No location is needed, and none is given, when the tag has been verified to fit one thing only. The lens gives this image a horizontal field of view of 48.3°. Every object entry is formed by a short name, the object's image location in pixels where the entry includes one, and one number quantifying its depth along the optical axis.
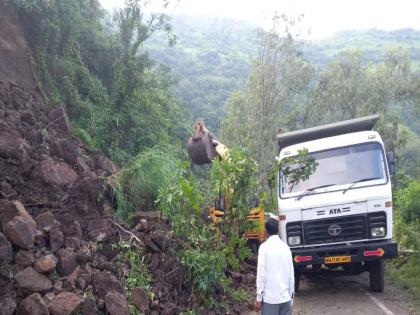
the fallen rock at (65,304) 5.26
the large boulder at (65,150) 8.35
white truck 7.58
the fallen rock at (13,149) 7.22
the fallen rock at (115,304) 5.73
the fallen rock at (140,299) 6.17
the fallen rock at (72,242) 6.46
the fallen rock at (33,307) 5.08
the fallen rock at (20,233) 5.79
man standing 5.07
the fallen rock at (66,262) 6.00
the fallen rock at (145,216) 8.30
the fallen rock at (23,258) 5.68
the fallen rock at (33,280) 5.45
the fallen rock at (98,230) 7.09
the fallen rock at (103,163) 9.47
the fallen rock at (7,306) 5.02
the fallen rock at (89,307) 5.46
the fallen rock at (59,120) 9.41
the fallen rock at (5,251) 5.50
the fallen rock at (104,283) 6.01
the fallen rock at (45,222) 6.40
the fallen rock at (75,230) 6.79
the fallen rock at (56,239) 6.23
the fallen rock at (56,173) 7.56
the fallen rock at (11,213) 5.96
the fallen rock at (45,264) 5.71
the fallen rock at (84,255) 6.33
